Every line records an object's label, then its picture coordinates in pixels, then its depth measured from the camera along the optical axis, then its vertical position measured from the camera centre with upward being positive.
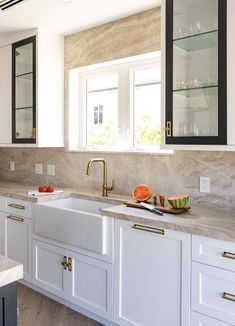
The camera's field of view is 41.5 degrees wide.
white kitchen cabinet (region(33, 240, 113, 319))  2.16 -0.95
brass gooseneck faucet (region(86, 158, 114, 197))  2.62 -0.25
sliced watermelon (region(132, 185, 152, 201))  2.35 -0.30
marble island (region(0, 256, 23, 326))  1.00 -0.45
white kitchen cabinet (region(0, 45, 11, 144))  3.28 +0.64
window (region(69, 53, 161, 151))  2.77 +0.47
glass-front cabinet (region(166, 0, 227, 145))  1.89 +0.53
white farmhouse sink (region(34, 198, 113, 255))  2.11 -0.52
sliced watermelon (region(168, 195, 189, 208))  2.07 -0.32
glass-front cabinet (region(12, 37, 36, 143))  3.06 +0.64
